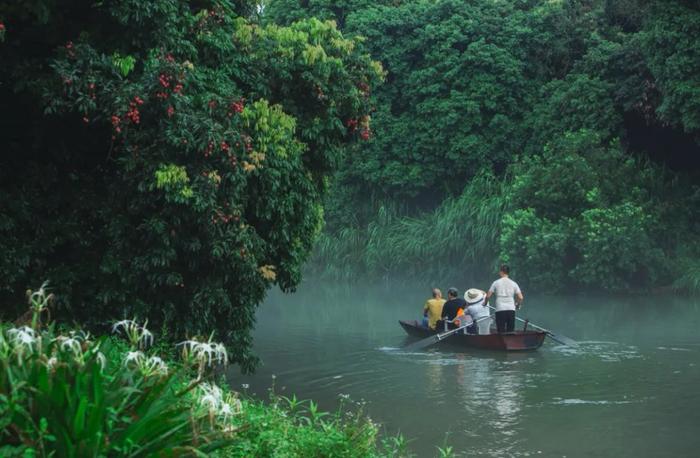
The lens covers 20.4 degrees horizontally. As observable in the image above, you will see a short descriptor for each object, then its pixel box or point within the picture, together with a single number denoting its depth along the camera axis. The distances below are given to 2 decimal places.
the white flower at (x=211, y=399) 11.99
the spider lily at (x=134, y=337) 12.66
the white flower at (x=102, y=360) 12.03
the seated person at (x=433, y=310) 42.03
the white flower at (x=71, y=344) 12.36
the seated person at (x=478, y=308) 39.87
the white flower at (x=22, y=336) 11.95
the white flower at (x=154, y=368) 12.76
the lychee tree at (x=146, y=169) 23.50
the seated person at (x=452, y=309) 40.68
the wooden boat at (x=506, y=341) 37.63
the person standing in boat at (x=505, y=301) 38.03
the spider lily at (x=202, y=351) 12.57
